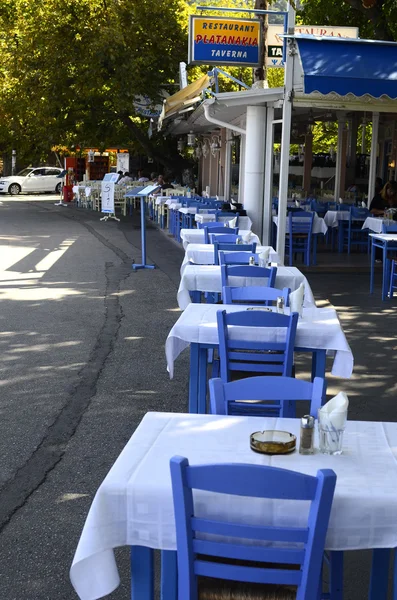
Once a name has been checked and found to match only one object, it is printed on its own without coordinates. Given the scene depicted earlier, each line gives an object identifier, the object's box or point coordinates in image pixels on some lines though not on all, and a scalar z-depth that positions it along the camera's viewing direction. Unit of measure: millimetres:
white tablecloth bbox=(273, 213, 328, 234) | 15630
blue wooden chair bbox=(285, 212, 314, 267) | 15008
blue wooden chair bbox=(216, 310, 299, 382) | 5398
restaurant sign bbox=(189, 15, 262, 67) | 18016
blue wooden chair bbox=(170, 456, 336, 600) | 2727
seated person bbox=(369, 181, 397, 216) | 16797
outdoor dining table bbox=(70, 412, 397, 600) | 3000
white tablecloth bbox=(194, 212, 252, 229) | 15867
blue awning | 11727
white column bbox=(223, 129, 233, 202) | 23012
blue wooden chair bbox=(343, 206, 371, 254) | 17000
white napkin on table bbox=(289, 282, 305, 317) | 5988
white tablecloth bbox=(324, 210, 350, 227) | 17312
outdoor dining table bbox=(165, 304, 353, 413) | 5809
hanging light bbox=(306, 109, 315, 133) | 20828
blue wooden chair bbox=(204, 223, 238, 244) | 11969
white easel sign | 24359
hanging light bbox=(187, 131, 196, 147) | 26438
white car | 42250
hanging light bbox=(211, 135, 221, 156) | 25297
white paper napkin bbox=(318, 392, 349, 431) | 3471
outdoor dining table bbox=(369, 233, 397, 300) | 11602
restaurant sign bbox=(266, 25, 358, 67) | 18570
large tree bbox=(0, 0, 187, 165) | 27984
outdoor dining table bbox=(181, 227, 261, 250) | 12523
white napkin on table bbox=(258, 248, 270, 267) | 8555
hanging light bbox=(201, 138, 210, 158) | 29056
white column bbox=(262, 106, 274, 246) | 16297
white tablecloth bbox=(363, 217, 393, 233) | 14981
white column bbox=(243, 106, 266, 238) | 16328
